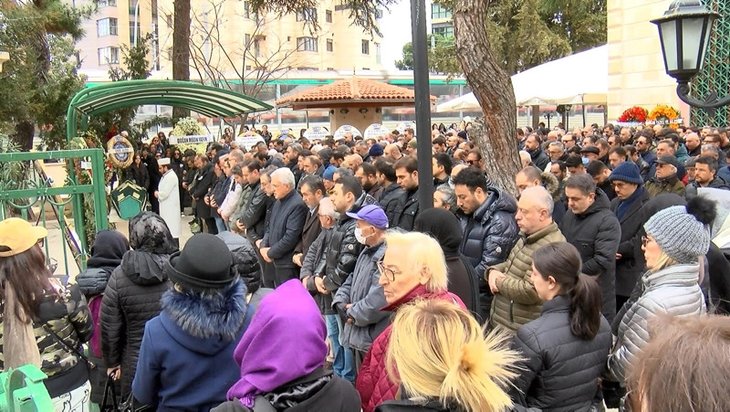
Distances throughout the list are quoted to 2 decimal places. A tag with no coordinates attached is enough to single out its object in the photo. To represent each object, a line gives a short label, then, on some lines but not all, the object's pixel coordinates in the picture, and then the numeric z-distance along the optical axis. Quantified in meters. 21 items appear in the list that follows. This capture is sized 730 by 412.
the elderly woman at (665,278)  3.25
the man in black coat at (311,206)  6.69
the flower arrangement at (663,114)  16.77
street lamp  4.48
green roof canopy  10.70
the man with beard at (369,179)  7.59
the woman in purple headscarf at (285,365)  2.23
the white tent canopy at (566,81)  18.27
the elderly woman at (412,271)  3.36
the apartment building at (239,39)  47.16
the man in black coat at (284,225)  7.03
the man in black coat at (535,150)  11.48
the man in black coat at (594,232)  5.07
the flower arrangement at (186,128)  15.53
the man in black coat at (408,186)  6.50
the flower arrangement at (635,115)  17.06
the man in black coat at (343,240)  5.31
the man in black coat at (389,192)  6.70
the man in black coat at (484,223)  5.05
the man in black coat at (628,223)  5.82
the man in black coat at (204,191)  12.05
